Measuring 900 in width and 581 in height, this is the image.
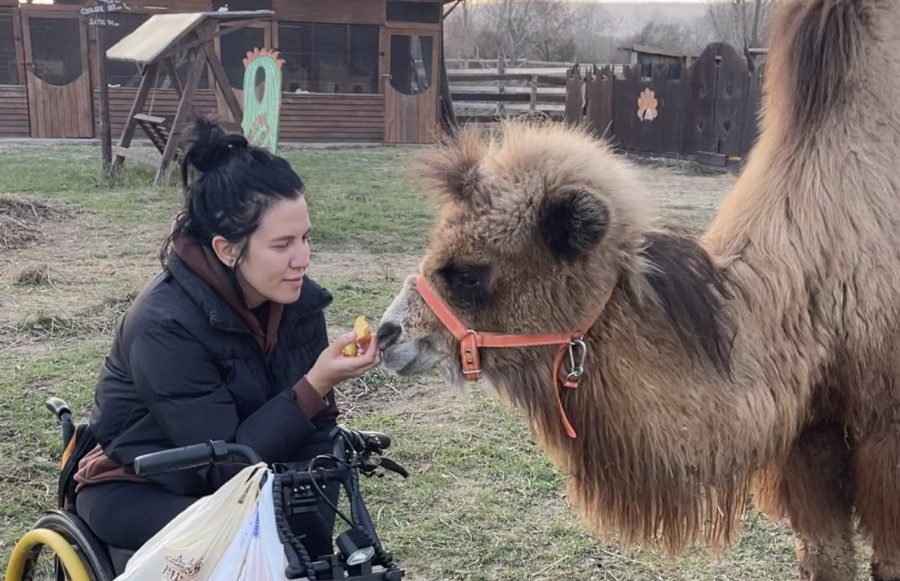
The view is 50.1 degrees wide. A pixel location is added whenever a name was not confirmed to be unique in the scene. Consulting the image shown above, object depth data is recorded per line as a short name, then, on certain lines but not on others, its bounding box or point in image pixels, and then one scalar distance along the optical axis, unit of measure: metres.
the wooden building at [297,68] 19.09
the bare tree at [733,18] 36.38
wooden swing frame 11.77
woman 2.37
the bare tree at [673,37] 44.91
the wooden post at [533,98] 22.97
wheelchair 1.90
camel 2.49
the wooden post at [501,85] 23.21
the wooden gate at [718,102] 15.88
